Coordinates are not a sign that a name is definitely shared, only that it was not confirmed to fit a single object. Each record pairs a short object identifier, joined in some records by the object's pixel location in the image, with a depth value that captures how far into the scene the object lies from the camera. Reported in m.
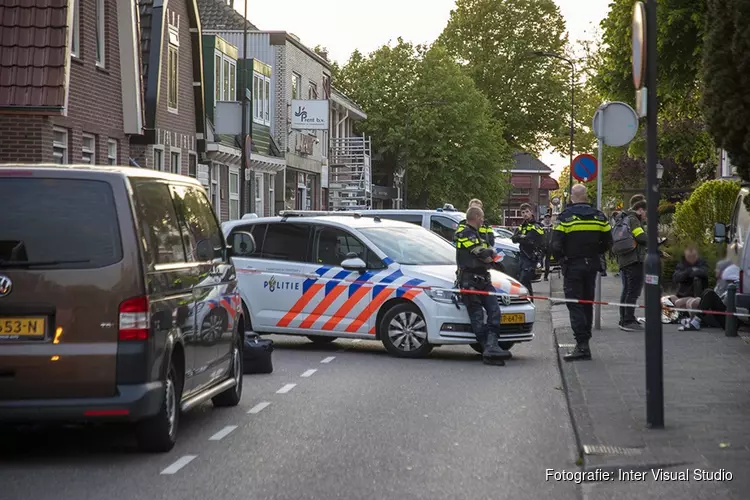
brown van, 8.14
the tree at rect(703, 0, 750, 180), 17.27
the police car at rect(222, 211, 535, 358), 15.64
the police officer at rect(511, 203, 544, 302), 26.22
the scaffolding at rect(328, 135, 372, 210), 60.19
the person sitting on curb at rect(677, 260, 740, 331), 18.55
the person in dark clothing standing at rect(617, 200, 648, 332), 18.48
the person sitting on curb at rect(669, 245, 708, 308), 19.98
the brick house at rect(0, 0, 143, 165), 20.75
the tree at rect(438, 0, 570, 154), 77.06
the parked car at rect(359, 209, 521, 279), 26.69
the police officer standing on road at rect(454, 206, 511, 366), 14.95
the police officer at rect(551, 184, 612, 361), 14.56
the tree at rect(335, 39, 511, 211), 69.12
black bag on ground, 13.74
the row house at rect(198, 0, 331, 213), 46.44
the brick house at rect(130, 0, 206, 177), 30.44
